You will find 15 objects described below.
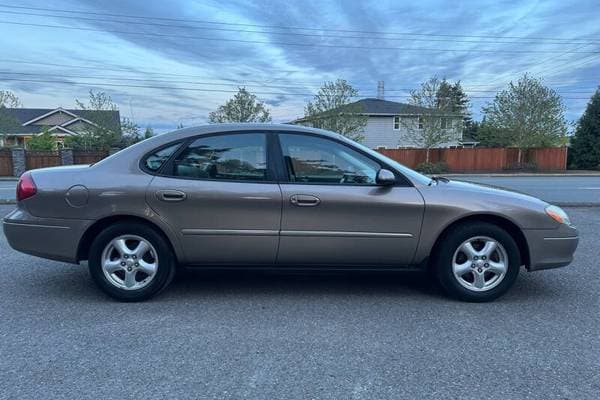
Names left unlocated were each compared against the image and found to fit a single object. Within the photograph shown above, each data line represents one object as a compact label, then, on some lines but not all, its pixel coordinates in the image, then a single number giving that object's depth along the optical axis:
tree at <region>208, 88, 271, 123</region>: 31.73
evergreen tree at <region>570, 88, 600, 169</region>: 34.28
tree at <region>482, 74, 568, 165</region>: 32.44
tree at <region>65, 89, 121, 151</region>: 29.61
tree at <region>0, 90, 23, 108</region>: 34.26
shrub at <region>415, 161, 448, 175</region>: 29.71
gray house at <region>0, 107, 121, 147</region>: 31.11
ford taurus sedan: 3.80
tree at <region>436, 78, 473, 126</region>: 33.47
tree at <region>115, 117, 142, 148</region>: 31.52
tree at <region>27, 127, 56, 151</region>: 29.72
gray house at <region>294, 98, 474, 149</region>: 33.75
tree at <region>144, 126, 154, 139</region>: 34.20
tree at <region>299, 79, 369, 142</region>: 31.95
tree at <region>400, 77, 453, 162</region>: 32.69
